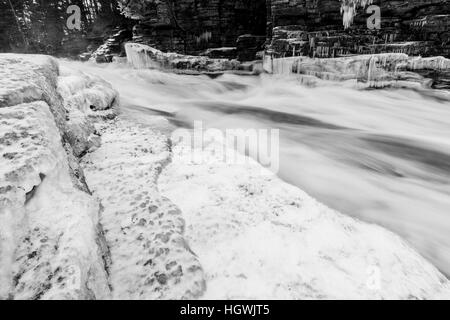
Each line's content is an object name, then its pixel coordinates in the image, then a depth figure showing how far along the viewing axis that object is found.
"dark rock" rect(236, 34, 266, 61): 14.85
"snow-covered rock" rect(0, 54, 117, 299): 1.79
